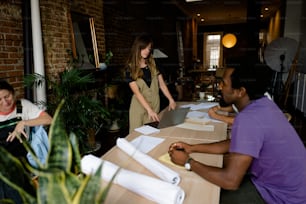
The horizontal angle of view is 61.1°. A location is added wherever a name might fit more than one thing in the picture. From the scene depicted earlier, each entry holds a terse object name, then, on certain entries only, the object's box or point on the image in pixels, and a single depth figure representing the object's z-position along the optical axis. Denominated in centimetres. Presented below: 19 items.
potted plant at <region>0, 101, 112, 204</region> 53
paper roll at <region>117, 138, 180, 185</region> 108
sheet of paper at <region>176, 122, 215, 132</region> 188
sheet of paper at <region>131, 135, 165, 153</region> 149
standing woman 236
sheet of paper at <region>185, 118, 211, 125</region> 201
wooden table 99
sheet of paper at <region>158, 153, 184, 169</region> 129
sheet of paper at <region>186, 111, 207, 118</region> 217
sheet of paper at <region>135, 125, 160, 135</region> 179
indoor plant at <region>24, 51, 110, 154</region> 276
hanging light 978
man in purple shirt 110
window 1315
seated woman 176
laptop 198
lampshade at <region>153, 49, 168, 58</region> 467
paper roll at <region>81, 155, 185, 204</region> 92
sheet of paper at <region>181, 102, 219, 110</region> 252
